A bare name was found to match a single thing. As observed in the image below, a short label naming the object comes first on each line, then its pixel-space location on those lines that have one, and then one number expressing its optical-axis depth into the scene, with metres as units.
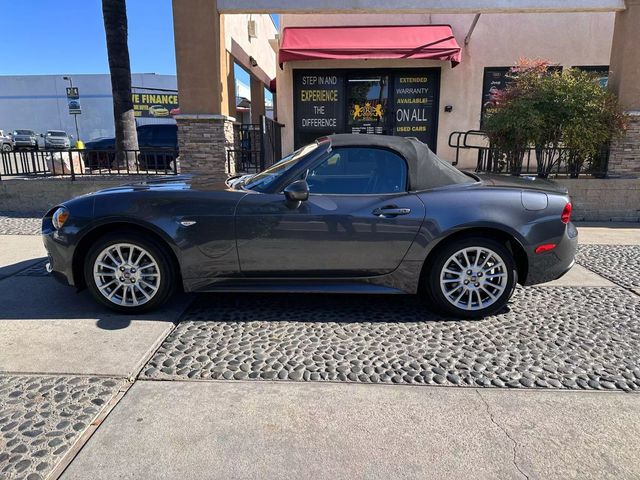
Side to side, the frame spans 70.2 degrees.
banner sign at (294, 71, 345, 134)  12.04
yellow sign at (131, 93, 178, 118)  36.78
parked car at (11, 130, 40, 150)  30.45
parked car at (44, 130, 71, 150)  29.91
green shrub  7.61
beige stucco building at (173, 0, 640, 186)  11.53
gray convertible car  3.68
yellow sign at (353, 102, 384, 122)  12.09
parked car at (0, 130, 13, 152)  28.16
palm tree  10.62
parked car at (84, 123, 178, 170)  15.89
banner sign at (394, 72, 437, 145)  11.93
